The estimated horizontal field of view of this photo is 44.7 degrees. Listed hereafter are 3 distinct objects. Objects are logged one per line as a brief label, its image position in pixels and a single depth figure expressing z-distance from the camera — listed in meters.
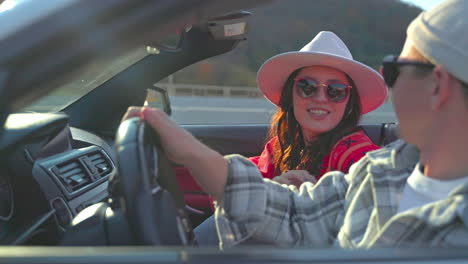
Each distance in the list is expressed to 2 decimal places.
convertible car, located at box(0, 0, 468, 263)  1.07
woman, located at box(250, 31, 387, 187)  2.48
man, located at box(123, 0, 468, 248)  1.29
